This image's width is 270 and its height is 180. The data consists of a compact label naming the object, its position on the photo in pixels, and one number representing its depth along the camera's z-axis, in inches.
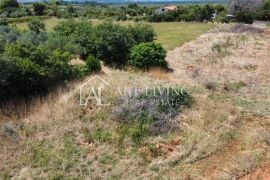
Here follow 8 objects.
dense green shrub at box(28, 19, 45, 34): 1000.4
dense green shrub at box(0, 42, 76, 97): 445.4
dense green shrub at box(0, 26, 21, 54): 555.1
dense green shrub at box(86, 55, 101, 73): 598.8
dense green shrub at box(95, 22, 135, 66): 727.7
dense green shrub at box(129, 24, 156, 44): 828.0
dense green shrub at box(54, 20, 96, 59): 729.0
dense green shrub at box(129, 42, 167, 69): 695.7
